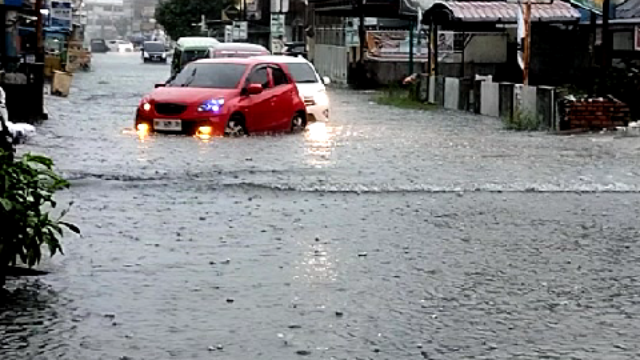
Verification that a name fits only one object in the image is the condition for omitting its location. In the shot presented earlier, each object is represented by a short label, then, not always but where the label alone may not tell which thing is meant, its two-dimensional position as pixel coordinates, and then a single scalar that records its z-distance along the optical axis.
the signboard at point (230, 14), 94.00
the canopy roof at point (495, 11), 34.72
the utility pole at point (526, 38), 26.16
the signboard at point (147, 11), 190.88
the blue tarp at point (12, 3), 25.42
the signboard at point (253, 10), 91.41
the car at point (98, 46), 139.62
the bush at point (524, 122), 23.18
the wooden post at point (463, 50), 42.81
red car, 20.48
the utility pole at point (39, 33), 28.78
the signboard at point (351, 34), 47.69
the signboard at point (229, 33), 72.69
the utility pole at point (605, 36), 22.86
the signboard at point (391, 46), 47.06
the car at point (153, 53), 94.38
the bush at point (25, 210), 7.67
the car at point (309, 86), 24.80
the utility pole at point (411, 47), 42.45
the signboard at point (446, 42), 44.16
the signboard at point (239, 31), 71.81
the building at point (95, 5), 180.40
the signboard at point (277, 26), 55.06
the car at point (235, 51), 31.22
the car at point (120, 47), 148.38
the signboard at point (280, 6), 80.38
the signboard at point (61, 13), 52.12
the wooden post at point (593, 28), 27.93
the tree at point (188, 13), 102.56
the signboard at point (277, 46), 53.88
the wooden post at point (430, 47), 35.97
